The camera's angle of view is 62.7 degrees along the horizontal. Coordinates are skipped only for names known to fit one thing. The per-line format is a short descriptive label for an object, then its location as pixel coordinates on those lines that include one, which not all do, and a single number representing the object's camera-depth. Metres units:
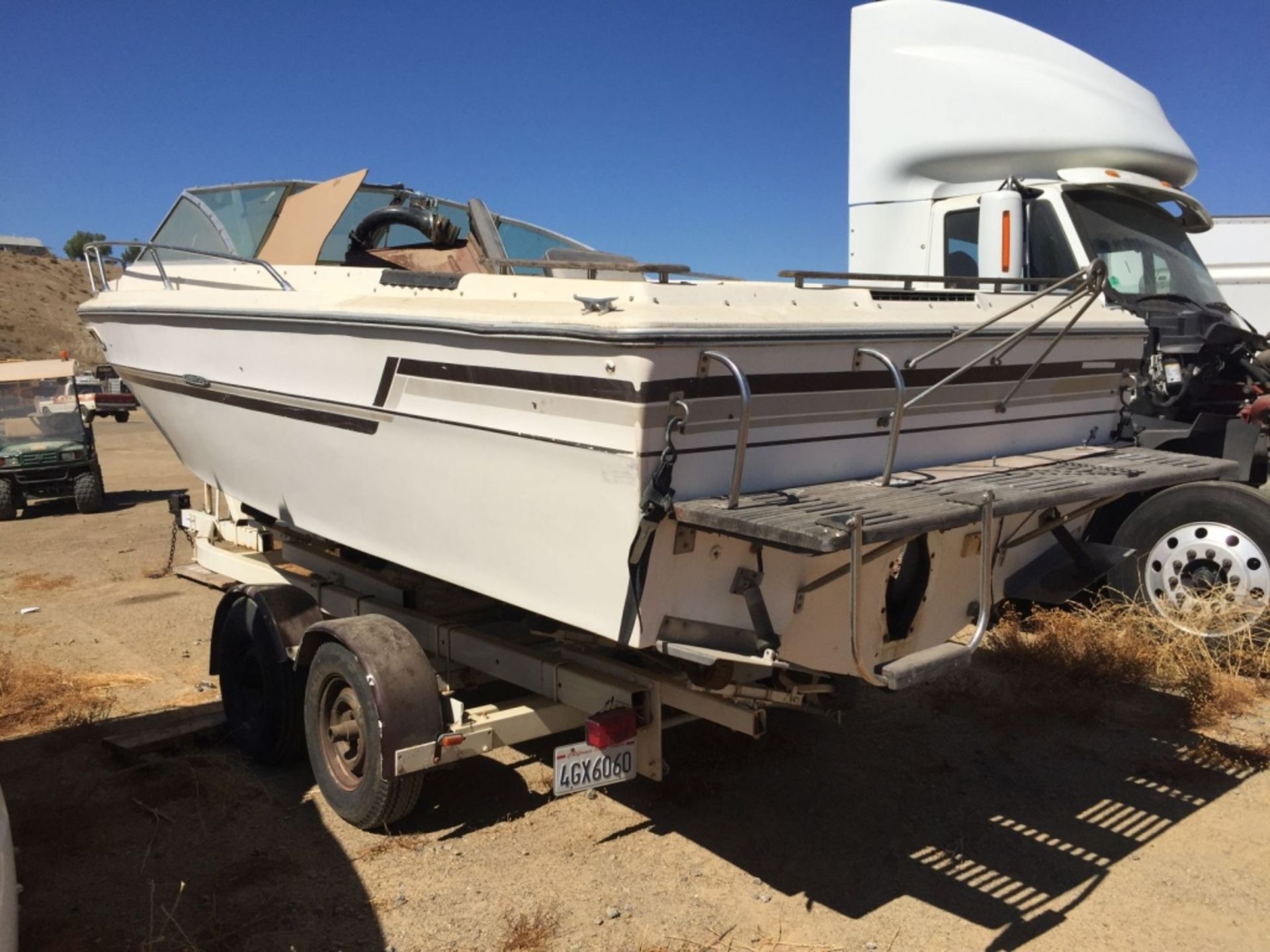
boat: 2.98
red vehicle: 24.38
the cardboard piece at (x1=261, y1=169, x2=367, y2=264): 5.12
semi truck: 5.97
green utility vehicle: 11.84
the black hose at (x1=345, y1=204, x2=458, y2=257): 5.34
